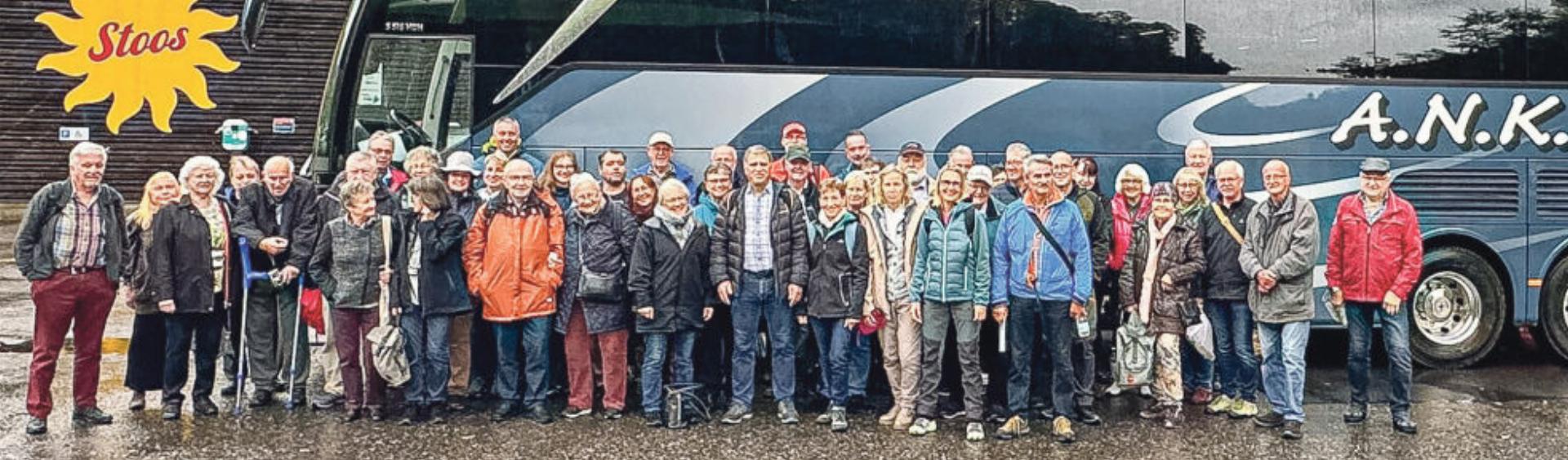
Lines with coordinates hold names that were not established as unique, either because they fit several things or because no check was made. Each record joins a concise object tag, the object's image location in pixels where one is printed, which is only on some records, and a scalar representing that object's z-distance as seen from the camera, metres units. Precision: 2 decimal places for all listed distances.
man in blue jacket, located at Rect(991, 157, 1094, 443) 7.04
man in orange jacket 7.42
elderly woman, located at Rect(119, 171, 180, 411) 7.36
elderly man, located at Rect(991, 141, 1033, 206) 7.89
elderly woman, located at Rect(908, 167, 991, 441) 7.04
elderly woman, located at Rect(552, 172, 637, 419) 7.44
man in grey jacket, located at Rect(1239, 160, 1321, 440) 7.19
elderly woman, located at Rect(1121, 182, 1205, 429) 7.58
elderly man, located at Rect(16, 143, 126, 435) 6.98
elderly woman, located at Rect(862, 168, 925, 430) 7.29
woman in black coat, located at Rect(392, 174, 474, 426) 7.37
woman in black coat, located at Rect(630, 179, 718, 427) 7.45
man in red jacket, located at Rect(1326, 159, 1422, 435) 7.22
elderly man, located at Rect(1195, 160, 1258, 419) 7.56
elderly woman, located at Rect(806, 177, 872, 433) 7.40
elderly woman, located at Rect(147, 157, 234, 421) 7.32
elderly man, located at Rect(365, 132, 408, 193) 8.23
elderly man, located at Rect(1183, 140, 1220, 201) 8.14
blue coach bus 9.32
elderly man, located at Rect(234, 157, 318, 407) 7.57
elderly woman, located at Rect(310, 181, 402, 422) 7.39
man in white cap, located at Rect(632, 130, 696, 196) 8.50
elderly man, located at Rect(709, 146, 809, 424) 7.46
